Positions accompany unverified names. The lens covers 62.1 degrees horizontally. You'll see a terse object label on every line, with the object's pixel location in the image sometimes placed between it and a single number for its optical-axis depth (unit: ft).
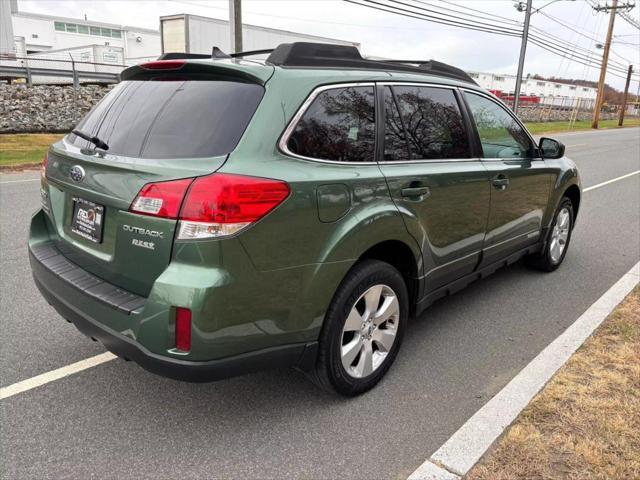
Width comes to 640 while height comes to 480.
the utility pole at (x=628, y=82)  178.50
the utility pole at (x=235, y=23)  55.88
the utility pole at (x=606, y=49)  143.95
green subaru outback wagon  7.48
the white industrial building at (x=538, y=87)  252.73
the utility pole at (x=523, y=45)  89.25
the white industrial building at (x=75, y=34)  165.89
